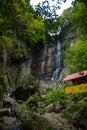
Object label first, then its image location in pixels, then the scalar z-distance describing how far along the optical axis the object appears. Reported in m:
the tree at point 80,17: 13.82
